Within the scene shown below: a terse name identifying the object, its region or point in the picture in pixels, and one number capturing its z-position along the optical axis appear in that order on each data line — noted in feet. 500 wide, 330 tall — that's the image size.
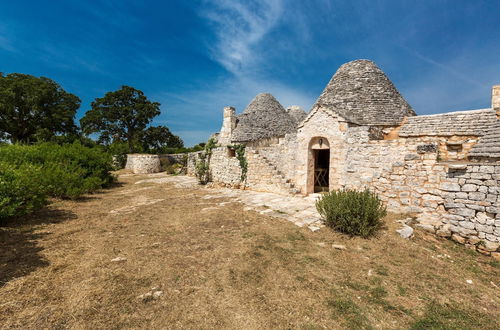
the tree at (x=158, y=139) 103.60
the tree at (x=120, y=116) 95.96
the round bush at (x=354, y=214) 15.29
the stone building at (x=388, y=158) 15.06
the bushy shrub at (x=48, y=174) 14.91
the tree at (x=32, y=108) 73.41
